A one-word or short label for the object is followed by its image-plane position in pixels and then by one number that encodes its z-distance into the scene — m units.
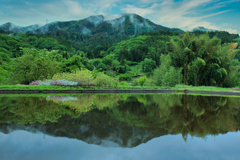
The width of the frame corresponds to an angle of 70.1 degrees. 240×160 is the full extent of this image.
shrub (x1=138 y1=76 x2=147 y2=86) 21.34
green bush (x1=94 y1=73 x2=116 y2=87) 16.50
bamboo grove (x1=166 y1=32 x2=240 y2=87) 18.80
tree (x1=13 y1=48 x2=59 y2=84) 17.03
